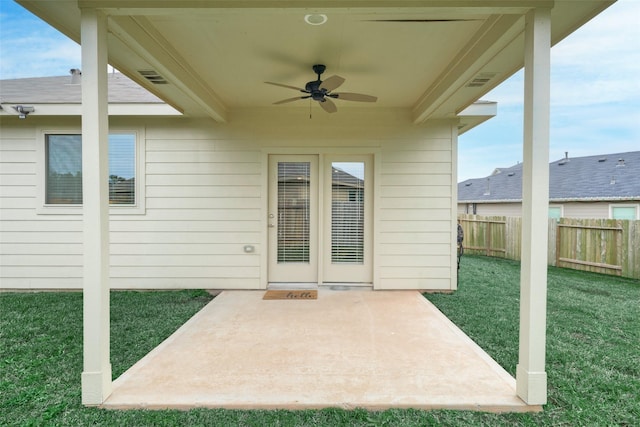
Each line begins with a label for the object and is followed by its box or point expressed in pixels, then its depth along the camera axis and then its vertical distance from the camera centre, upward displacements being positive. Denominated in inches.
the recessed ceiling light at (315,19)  89.8 +55.0
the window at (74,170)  179.8 +21.2
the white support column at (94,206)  75.6 +0.3
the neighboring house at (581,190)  401.7 +30.5
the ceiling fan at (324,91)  116.7 +45.6
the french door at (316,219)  184.1 -6.2
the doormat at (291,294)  164.6 -46.0
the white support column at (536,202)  75.6 +1.9
